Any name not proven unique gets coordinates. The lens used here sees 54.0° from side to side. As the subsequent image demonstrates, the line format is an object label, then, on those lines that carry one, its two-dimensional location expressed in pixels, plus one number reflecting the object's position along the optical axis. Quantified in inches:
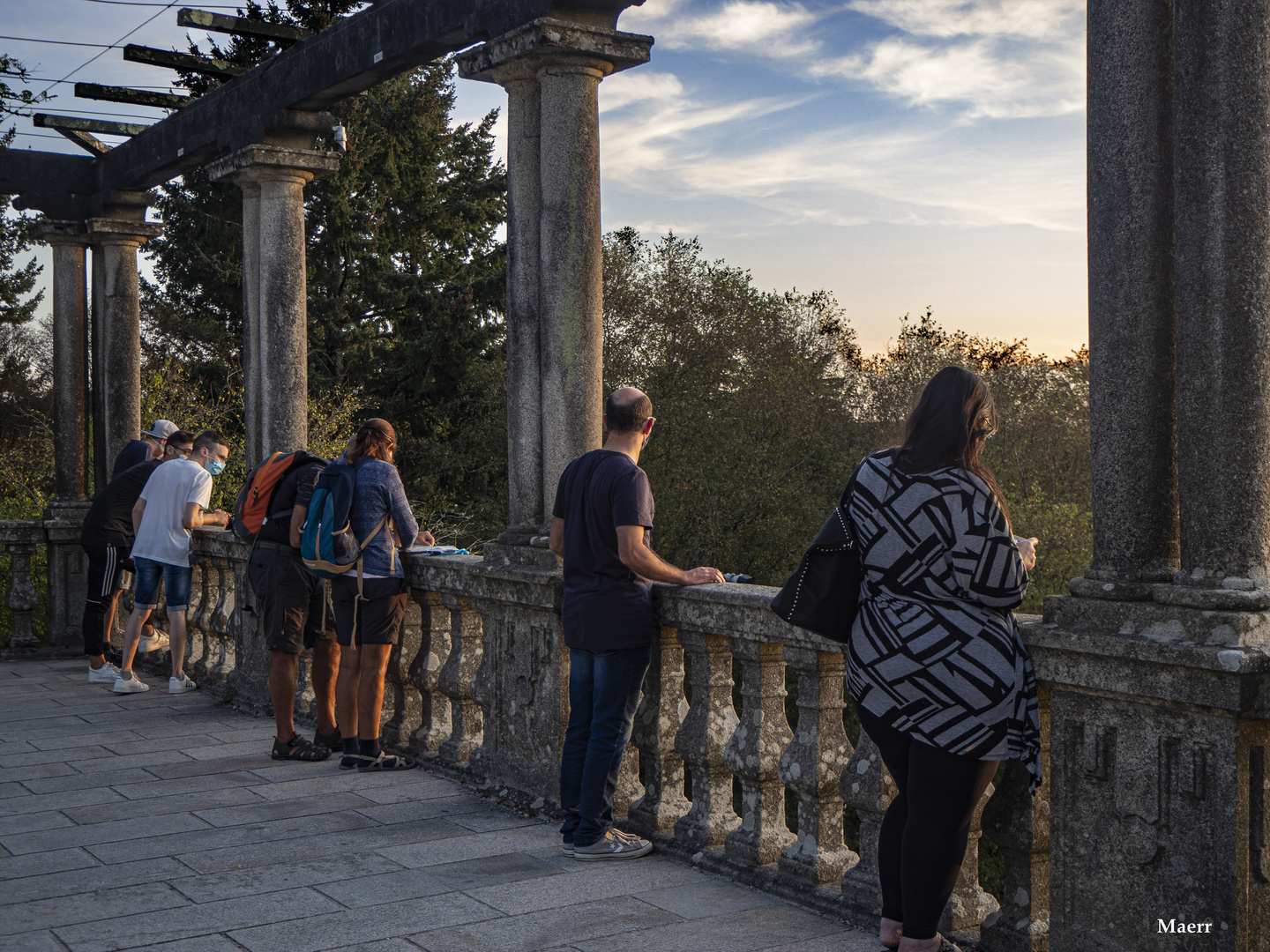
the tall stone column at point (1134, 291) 134.0
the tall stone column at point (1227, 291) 126.5
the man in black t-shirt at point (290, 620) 256.1
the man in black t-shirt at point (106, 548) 362.6
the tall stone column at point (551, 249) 222.2
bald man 181.3
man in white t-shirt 324.2
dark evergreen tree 976.9
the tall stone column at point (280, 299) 329.4
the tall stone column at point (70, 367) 435.5
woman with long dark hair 126.9
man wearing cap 382.3
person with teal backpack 237.3
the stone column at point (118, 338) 426.0
